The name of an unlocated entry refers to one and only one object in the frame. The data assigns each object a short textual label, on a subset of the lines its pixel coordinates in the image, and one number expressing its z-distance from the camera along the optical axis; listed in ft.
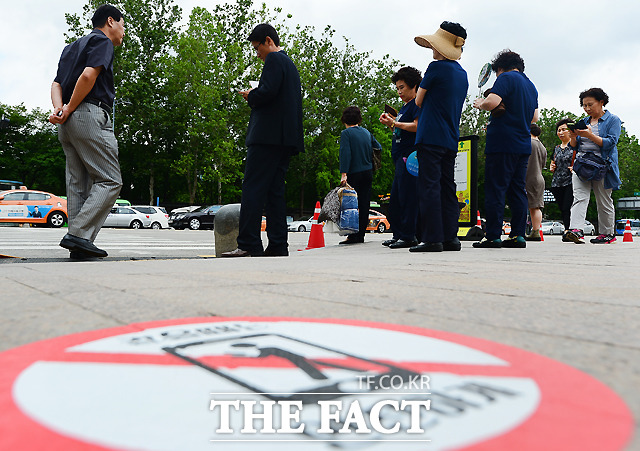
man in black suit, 15.87
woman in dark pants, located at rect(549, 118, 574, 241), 28.73
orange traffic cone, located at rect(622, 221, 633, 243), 33.00
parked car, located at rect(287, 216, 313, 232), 111.45
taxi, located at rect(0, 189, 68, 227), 71.61
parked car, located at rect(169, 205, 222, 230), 95.66
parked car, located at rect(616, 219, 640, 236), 154.61
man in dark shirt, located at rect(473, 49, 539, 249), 19.60
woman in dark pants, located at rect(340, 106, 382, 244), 24.76
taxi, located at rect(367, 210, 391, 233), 107.14
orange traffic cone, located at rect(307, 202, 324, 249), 26.02
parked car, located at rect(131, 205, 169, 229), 93.53
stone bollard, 18.85
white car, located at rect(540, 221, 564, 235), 145.69
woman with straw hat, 17.01
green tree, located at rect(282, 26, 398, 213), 120.67
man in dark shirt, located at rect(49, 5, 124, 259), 13.55
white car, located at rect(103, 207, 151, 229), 91.37
